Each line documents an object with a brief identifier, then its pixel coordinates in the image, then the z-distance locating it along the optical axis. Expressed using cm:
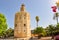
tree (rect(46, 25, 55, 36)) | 1481
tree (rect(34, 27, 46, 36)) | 1455
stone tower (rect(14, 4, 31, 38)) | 1468
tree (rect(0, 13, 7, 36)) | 1287
